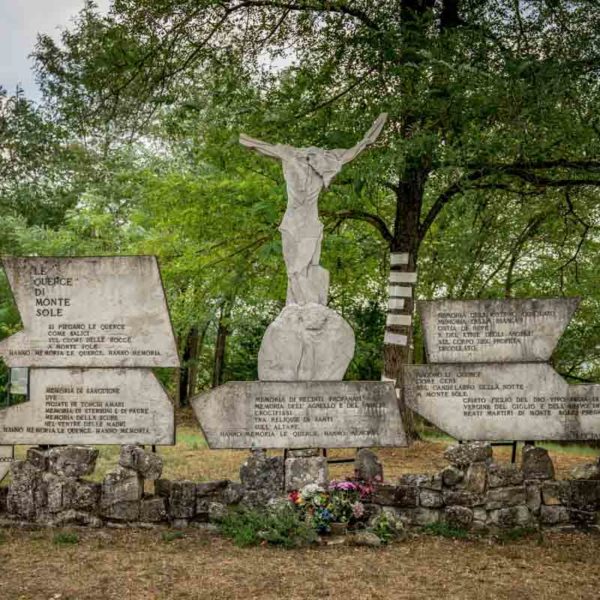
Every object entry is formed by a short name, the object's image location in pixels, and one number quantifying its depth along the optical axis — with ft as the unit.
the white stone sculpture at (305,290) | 26.50
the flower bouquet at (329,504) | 23.29
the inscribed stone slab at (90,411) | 25.50
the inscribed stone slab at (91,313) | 25.62
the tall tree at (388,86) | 31.60
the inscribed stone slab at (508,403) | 26.45
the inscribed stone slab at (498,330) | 26.61
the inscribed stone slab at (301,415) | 25.64
